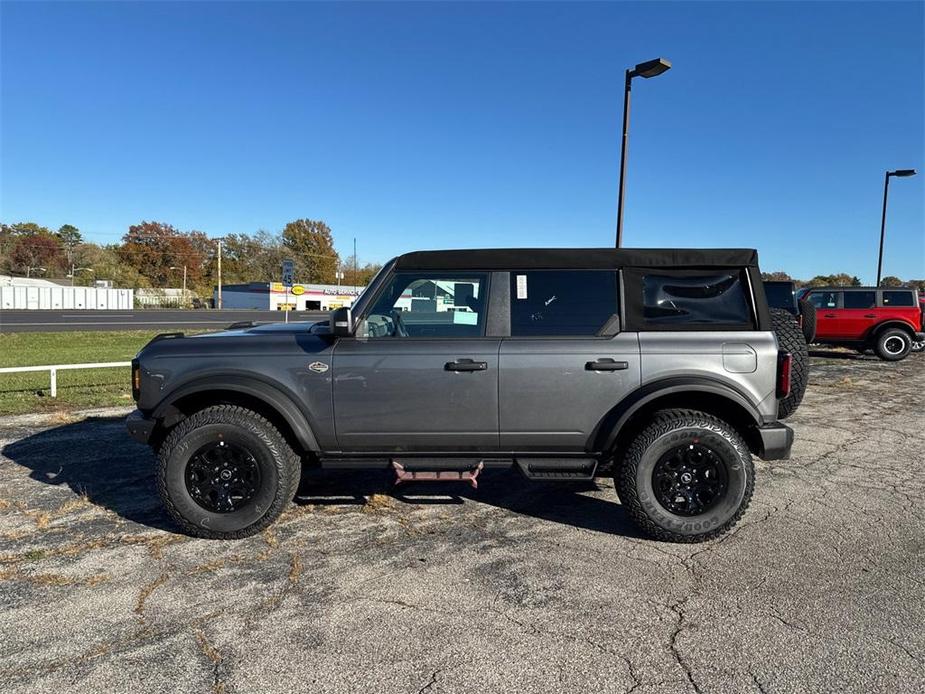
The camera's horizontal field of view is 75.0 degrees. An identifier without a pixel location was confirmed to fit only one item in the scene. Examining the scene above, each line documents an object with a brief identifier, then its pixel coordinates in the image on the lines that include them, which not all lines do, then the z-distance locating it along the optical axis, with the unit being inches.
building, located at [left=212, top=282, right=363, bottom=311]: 2380.7
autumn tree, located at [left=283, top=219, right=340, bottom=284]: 3686.0
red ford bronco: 589.0
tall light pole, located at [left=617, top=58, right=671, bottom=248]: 406.0
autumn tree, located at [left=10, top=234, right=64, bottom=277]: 3329.2
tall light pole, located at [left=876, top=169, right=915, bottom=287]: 866.9
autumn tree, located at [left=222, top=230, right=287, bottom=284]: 3671.3
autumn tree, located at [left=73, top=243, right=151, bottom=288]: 2947.8
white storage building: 1863.9
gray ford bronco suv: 152.9
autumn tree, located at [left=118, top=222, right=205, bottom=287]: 3368.6
